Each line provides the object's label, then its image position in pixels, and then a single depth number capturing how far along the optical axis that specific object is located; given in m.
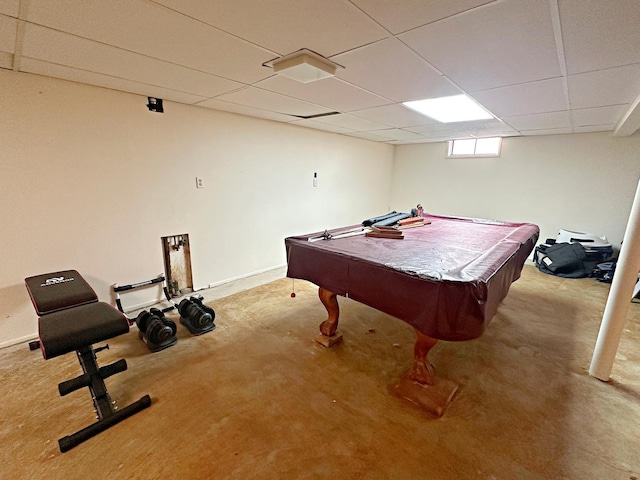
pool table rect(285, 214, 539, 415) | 1.49
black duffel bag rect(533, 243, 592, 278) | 3.96
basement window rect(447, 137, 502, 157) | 4.88
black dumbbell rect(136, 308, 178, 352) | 2.21
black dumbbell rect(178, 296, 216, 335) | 2.46
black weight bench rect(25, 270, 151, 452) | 1.43
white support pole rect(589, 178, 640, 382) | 1.81
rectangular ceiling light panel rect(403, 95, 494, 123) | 2.67
